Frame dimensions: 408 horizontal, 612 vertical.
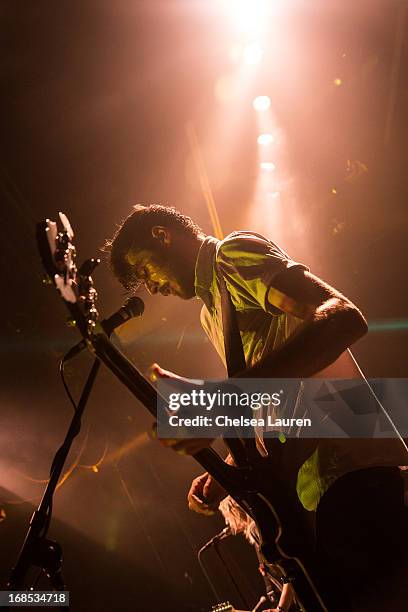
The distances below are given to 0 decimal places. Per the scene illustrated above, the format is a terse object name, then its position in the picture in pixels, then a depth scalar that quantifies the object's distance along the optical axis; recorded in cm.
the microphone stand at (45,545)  120
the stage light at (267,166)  407
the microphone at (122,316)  126
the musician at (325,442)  98
